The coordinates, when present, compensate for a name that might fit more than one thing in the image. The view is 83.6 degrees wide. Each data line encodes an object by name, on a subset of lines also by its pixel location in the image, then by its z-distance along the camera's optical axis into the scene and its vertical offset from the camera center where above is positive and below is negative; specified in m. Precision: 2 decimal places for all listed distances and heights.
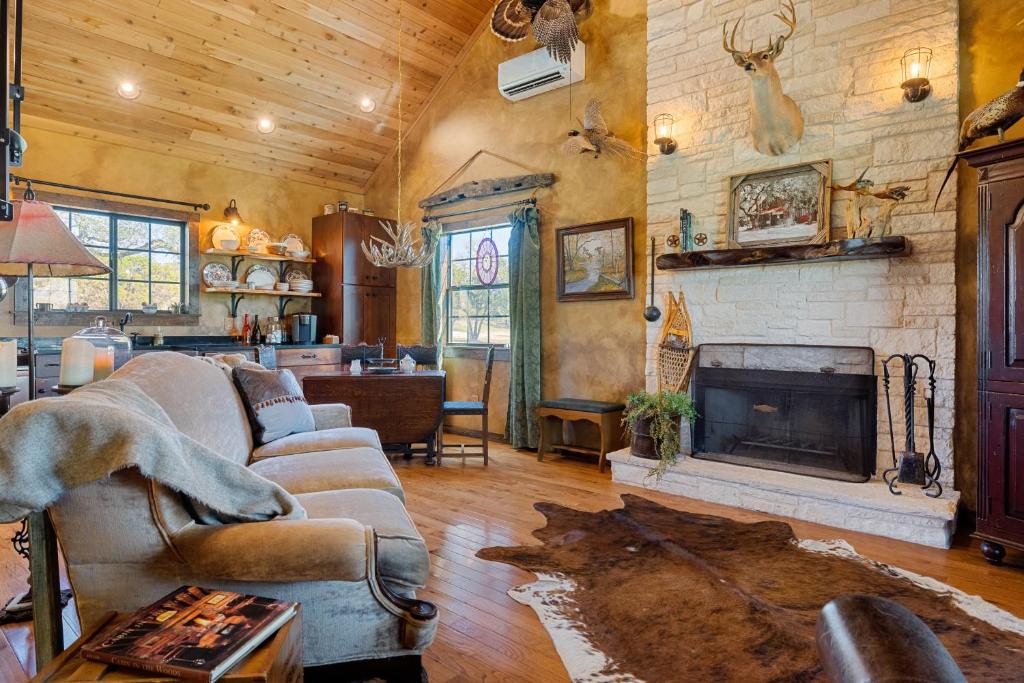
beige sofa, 1.22 -0.51
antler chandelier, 4.41 +0.64
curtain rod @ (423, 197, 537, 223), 5.05 +1.23
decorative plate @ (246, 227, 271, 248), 5.70 +0.99
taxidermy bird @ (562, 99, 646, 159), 4.32 +1.54
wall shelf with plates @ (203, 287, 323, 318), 5.44 +0.44
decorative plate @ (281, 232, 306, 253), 5.94 +0.99
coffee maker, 5.84 +0.08
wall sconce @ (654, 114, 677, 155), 4.07 +1.46
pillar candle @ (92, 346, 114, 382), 2.15 -0.11
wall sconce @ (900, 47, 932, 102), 3.11 +1.44
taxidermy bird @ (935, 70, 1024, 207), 2.51 +1.00
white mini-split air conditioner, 4.72 +2.23
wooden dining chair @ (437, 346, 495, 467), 4.41 -0.56
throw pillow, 2.77 -0.34
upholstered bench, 4.31 -0.63
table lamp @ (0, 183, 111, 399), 1.97 +0.33
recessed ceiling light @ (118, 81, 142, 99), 4.53 +1.97
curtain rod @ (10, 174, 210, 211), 4.25 +1.22
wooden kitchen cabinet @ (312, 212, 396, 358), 5.97 +0.57
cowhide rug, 1.79 -1.01
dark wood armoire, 2.51 -0.04
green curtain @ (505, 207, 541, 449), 4.97 +0.11
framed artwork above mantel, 3.49 +0.84
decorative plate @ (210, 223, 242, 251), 5.44 +0.96
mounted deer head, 3.24 +1.39
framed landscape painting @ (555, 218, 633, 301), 4.50 +0.62
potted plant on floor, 3.78 -0.58
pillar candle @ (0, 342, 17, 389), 2.02 -0.10
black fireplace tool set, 3.04 -0.65
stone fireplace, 3.10 +0.87
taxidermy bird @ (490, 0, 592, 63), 4.24 +2.42
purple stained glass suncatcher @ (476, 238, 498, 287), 5.56 +0.74
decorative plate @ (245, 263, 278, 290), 5.78 +0.62
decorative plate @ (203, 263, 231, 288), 5.45 +0.60
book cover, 0.93 -0.52
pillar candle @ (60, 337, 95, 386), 1.99 -0.09
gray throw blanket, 1.08 -0.23
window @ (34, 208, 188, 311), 4.73 +0.65
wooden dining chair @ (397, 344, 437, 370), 5.03 -0.16
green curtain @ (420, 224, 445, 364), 5.82 +0.41
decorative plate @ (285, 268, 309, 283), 5.97 +0.64
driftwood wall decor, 5.01 +1.39
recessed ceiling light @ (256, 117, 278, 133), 5.32 +1.99
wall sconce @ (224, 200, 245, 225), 5.55 +1.18
